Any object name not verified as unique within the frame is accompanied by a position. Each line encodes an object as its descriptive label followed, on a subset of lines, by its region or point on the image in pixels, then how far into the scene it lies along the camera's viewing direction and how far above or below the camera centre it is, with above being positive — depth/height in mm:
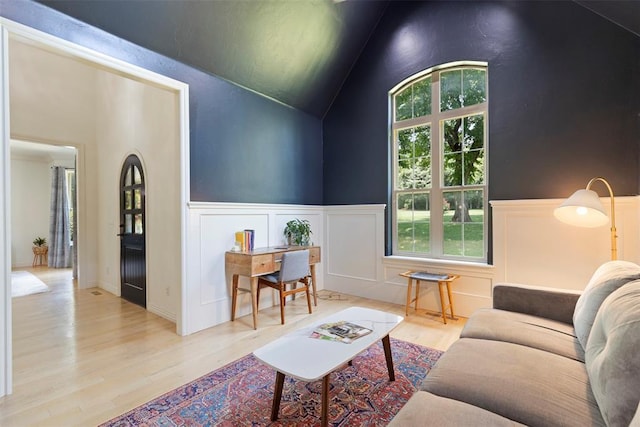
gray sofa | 1024 -698
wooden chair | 3092 -618
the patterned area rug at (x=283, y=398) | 1672 -1122
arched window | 3369 +615
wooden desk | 3000 -506
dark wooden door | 3709 -208
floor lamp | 2115 +2
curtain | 6449 -112
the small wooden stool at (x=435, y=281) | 3108 -697
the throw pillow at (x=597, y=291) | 1501 -416
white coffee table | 1420 -715
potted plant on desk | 3928 -230
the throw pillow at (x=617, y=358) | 931 -519
